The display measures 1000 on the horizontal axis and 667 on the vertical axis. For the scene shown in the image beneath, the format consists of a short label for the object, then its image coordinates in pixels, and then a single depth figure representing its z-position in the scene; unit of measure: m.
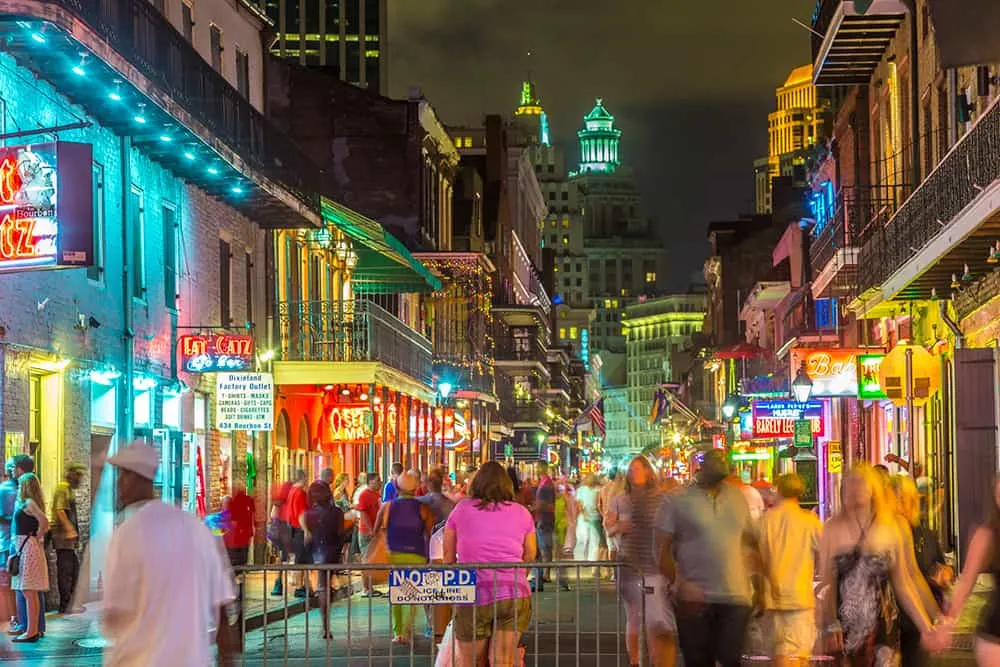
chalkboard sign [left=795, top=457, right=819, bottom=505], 44.18
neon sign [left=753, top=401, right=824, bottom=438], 39.91
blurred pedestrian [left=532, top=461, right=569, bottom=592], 29.92
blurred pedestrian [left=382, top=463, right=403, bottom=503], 25.72
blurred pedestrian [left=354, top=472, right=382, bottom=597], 25.47
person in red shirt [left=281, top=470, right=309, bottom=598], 26.06
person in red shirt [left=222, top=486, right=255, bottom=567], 23.73
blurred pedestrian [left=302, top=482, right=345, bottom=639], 22.17
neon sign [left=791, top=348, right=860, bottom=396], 33.00
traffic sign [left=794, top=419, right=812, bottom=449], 39.84
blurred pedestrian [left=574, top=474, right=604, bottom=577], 30.78
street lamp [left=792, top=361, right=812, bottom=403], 36.19
